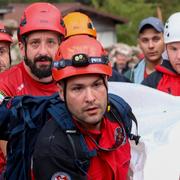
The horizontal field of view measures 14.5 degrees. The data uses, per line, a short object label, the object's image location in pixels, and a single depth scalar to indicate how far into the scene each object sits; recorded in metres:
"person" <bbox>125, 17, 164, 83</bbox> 8.61
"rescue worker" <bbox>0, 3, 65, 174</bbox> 5.73
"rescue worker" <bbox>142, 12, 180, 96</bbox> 6.72
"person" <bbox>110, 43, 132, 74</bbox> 15.46
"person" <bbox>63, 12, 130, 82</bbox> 7.44
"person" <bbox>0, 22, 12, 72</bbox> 6.90
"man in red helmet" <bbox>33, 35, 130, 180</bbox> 4.13
